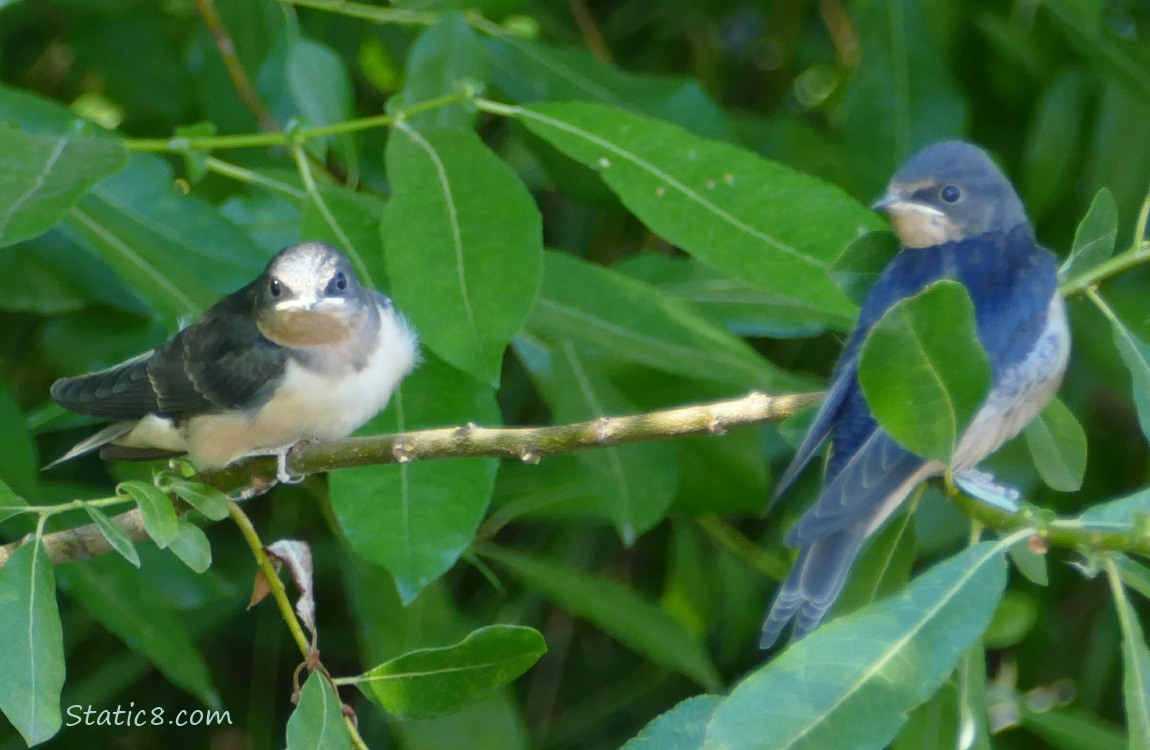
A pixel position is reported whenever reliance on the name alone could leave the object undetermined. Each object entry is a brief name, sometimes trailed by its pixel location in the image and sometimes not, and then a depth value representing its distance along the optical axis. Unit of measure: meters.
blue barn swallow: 3.70
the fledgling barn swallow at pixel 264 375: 4.85
